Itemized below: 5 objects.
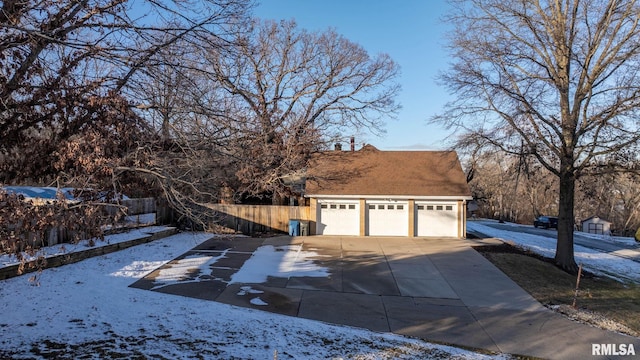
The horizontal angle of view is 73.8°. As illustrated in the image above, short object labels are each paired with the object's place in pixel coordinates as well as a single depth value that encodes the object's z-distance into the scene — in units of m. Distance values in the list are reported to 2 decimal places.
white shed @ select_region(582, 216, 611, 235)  46.31
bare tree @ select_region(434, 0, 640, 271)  15.83
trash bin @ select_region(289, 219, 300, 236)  22.67
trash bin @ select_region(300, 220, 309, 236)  22.67
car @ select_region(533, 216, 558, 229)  45.99
